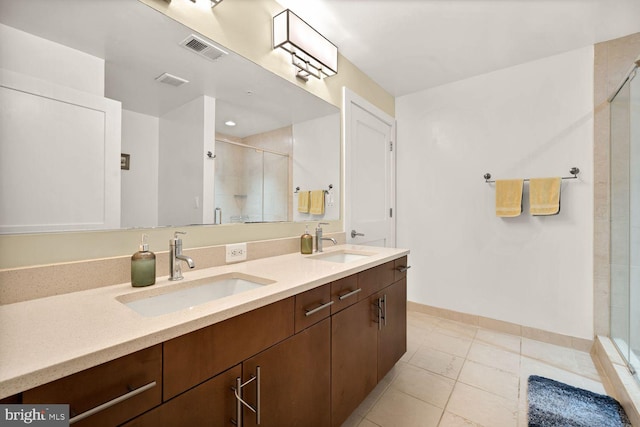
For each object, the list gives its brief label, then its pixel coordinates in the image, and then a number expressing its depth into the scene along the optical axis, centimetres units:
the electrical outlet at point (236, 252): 135
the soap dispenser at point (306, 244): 171
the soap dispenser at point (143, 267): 96
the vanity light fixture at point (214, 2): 127
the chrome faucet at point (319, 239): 179
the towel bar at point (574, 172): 210
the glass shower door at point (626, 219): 172
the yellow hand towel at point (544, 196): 211
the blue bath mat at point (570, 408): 136
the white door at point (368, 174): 226
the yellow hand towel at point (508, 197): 226
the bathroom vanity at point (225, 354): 54
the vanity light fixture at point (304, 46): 159
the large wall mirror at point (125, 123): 83
